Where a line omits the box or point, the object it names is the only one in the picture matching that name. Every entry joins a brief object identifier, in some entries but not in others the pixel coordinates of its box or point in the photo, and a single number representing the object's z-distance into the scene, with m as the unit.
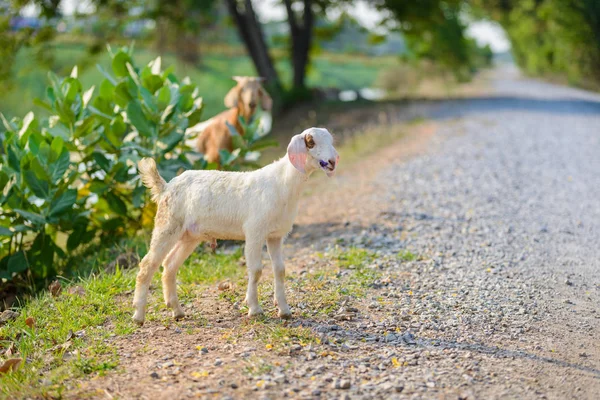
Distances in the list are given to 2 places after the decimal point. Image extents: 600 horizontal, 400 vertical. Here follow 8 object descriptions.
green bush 7.37
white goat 5.28
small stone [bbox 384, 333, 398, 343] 5.22
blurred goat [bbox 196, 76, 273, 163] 8.63
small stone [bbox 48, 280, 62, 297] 6.80
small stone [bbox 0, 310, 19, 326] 6.16
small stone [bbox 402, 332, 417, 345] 5.20
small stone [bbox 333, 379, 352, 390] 4.43
